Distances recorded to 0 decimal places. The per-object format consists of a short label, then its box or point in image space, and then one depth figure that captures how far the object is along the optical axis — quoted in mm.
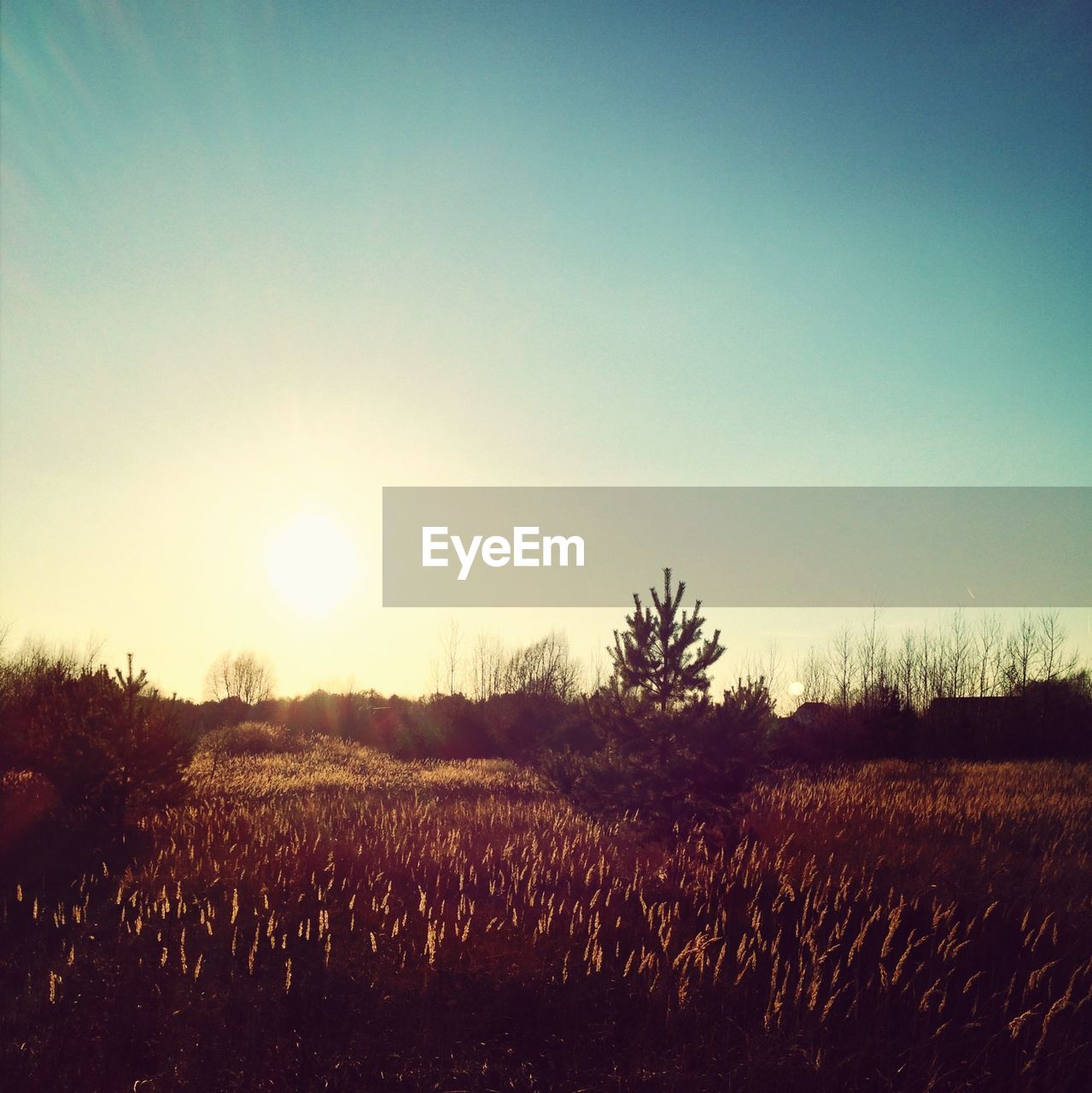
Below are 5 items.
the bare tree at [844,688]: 50931
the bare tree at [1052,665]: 44062
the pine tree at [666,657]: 11102
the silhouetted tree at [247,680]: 75250
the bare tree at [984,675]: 47462
